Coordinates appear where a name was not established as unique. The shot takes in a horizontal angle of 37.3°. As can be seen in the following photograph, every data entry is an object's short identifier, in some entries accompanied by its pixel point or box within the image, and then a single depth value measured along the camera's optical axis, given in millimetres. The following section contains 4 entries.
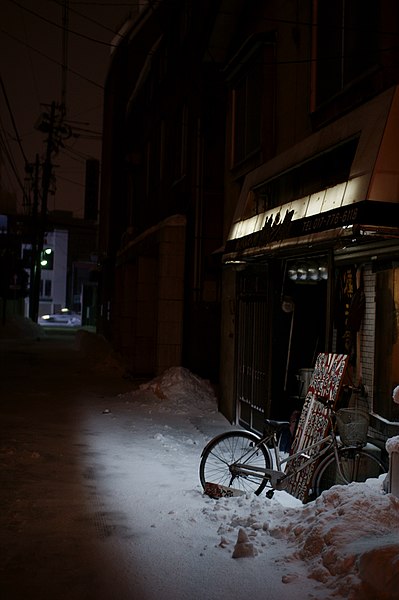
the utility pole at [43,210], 39219
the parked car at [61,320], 64500
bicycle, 6469
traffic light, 47812
